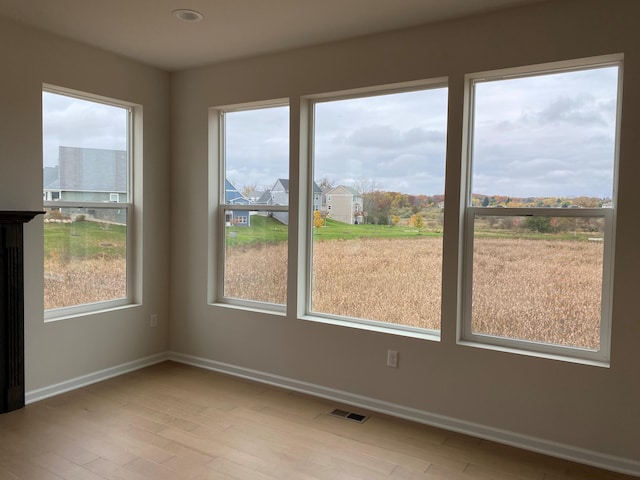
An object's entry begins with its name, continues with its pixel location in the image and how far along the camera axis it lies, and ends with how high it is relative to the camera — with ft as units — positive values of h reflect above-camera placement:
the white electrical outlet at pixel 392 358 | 11.09 -3.12
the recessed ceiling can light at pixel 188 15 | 9.88 +4.11
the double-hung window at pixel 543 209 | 9.27 +0.28
